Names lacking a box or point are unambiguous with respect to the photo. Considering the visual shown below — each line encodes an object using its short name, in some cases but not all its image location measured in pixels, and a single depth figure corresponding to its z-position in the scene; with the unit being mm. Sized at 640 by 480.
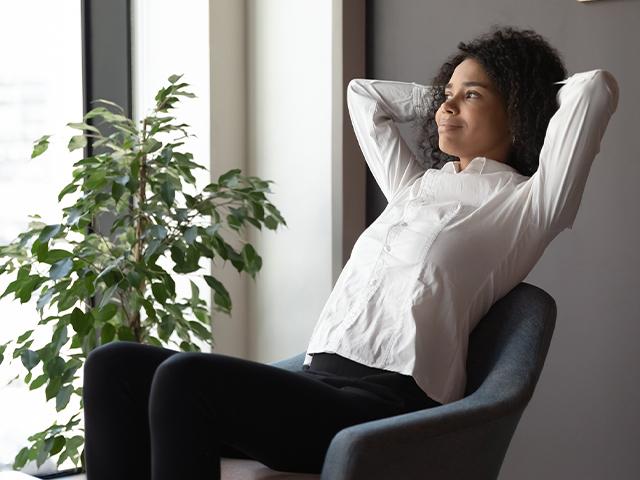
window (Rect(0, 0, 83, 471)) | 3166
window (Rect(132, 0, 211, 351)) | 3238
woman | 1657
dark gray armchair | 1523
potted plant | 2498
